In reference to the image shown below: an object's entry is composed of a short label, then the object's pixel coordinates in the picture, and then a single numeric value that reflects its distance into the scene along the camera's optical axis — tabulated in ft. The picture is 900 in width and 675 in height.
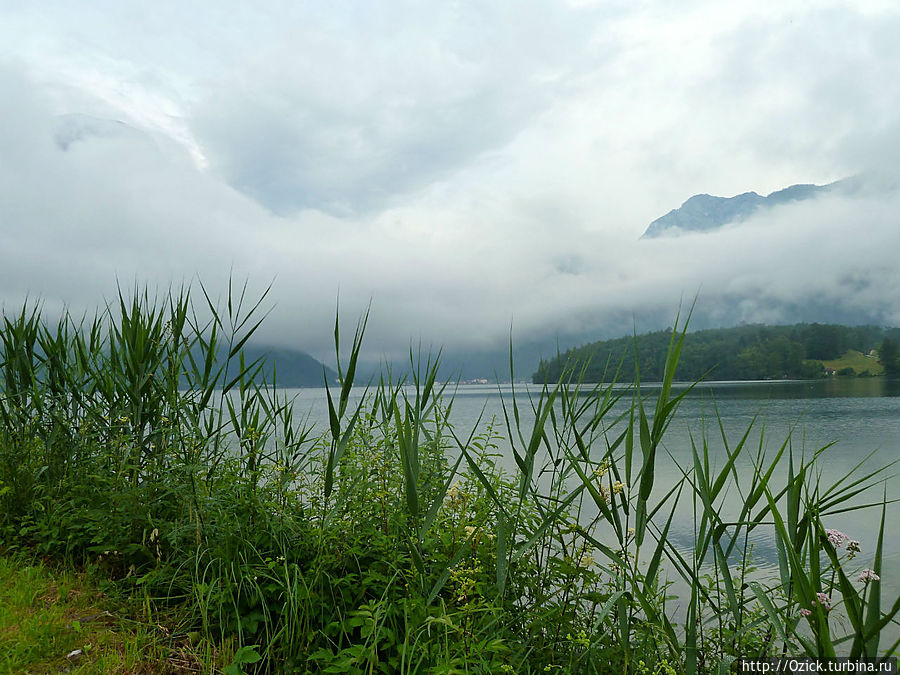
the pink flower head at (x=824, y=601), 6.78
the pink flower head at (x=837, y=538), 7.65
